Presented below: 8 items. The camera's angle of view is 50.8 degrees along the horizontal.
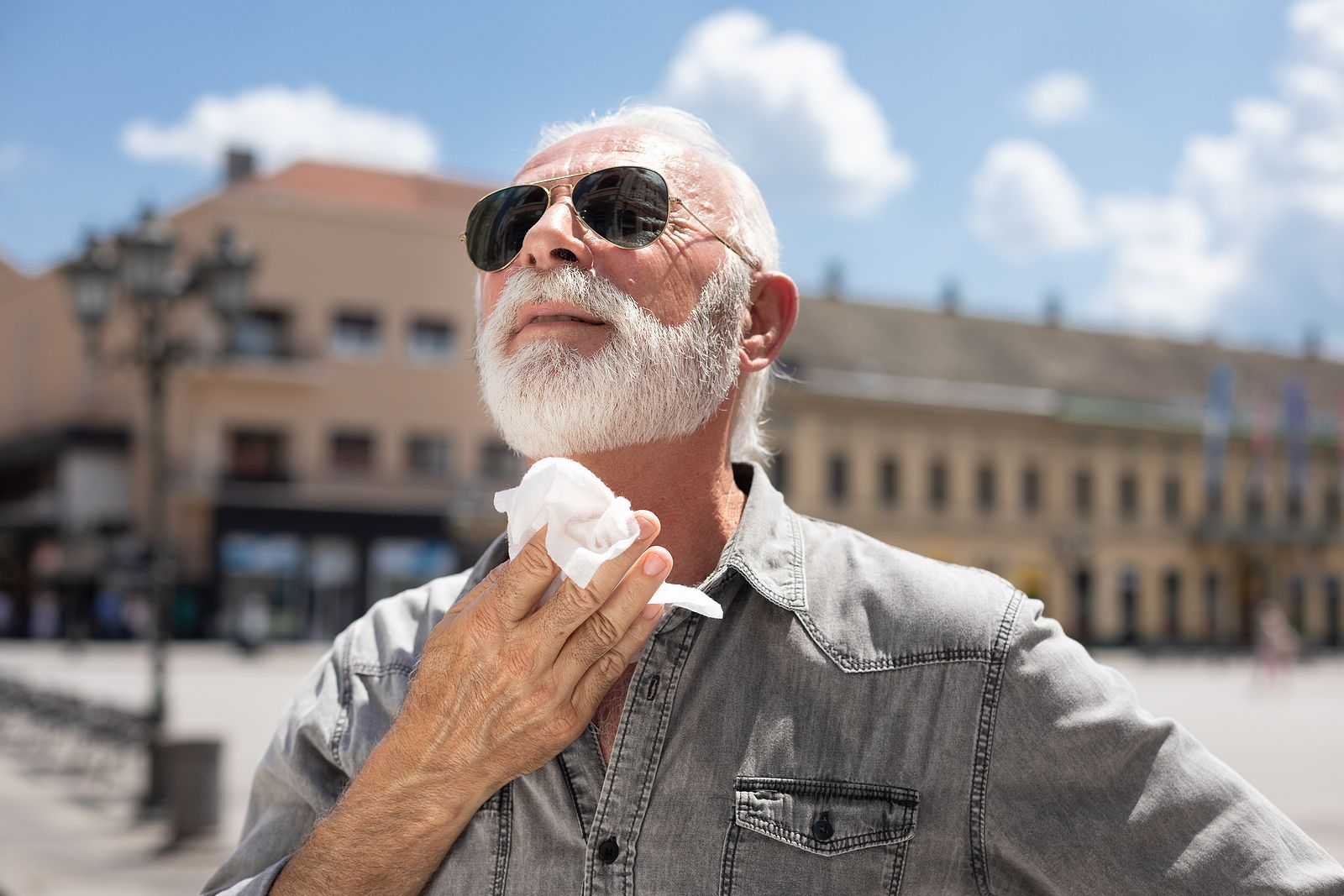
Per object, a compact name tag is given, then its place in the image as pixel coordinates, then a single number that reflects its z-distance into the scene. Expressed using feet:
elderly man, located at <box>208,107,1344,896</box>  5.24
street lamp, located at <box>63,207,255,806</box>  36.01
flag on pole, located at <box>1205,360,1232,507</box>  98.58
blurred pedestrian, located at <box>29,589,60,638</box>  124.57
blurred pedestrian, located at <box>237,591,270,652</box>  105.19
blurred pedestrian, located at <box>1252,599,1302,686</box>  91.97
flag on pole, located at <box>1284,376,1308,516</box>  119.34
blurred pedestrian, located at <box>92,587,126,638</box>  122.42
